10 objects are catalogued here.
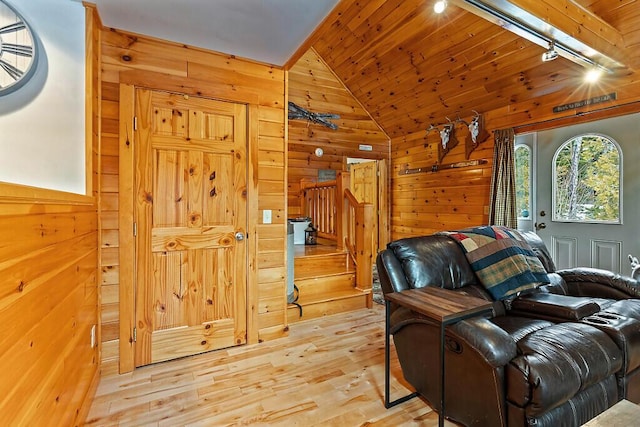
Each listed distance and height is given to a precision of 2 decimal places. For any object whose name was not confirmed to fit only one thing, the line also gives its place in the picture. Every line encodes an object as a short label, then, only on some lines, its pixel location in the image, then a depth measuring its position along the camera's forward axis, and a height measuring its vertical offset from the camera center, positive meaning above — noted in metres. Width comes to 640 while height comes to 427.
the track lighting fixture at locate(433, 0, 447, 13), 2.13 +1.47
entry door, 3.07 -0.11
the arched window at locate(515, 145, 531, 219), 3.91 +0.41
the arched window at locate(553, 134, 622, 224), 3.22 +0.36
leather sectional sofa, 1.31 -0.66
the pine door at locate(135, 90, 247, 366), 2.25 -0.10
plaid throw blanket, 1.97 -0.34
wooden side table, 1.40 -0.46
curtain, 3.79 +0.36
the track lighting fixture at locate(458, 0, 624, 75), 2.05 +1.37
